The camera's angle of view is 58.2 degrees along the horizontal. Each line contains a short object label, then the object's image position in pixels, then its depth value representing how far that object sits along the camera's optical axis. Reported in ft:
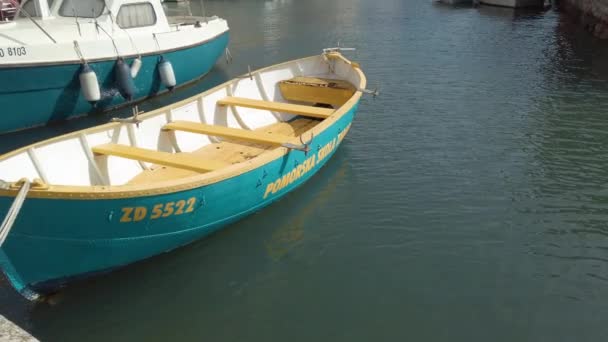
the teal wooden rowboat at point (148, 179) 23.71
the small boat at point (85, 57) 47.73
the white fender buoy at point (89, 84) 49.78
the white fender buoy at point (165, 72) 58.13
